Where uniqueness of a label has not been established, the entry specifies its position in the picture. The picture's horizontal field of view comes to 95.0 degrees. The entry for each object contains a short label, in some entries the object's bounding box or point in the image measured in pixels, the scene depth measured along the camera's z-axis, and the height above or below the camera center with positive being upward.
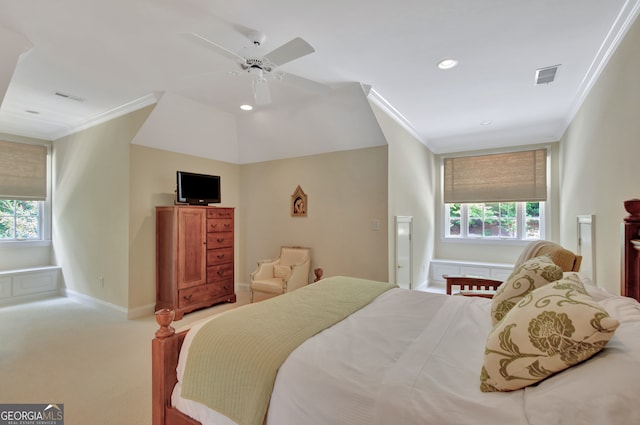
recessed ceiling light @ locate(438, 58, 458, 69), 2.66 +1.39
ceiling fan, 2.00 +1.16
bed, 0.84 -0.62
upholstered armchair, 4.04 -0.87
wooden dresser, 3.87 -0.59
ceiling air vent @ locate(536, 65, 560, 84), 2.81 +1.38
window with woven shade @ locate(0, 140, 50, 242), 4.71 +0.38
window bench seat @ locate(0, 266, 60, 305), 4.43 -1.10
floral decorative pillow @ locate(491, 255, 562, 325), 1.58 -0.39
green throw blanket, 1.24 -0.64
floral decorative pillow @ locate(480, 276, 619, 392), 0.92 -0.43
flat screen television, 4.01 +0.37
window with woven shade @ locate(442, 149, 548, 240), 5.00 +0.32
